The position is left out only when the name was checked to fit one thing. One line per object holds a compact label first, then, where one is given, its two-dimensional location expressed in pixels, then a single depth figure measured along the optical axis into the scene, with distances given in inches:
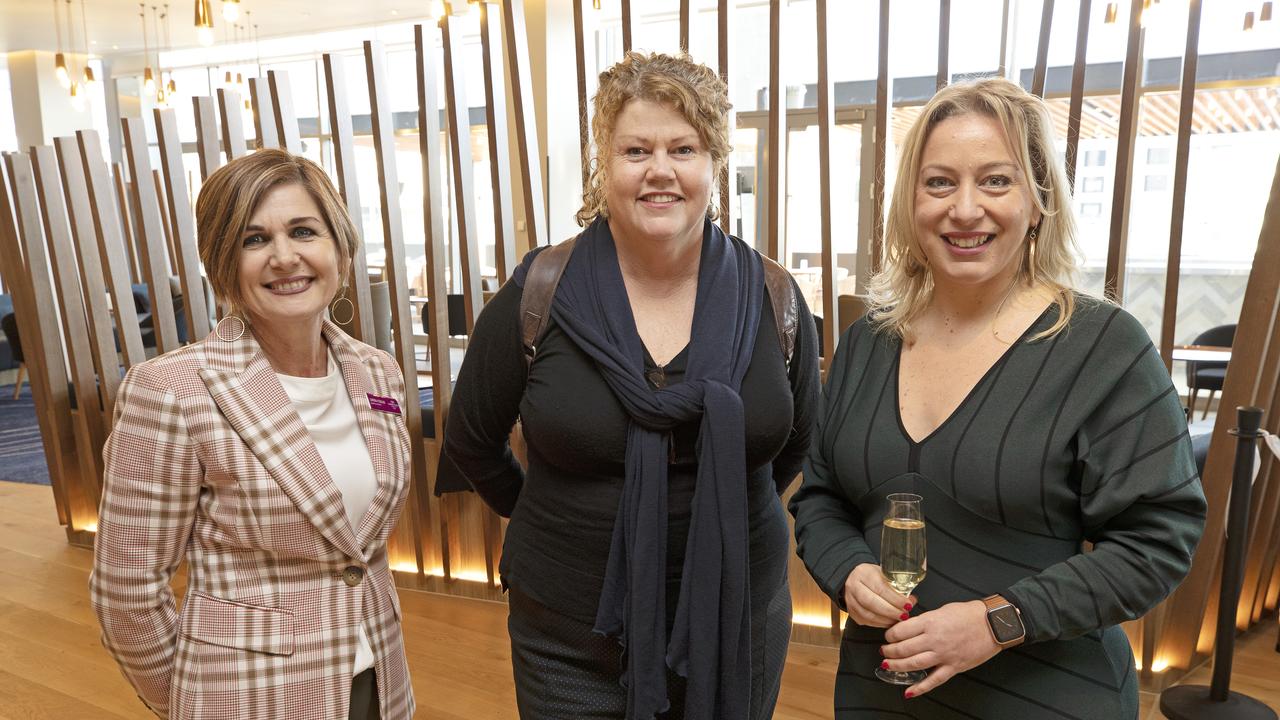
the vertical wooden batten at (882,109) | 133.3
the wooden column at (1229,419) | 128.4
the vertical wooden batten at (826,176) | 138.5
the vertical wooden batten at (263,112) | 171.5
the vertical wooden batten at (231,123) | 174.6
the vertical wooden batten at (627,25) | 145.6
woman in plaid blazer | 63.0
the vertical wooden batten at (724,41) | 139.3
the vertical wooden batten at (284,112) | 168.6
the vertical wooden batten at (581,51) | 149.6
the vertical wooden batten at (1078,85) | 120.5
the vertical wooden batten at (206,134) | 178.4
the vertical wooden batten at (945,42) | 131.9
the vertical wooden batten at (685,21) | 141.9
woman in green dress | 54.4
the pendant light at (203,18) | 195.5
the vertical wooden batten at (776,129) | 140.8
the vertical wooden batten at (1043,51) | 124.2
